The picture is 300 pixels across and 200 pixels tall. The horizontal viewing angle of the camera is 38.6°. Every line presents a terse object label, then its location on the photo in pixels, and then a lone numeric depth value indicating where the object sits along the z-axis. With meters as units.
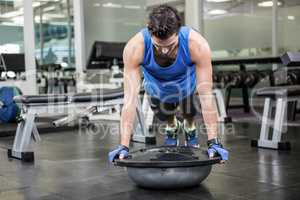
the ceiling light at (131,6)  7.34
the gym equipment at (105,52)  5.59
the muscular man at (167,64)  1.81
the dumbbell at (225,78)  6.21
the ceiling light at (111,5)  7.35
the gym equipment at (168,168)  1.91
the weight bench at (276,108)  3.11
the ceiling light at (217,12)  7.67
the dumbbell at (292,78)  5.26
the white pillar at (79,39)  6.58
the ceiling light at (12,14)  5.73
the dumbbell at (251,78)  6.14
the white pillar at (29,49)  5.79
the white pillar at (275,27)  6.75
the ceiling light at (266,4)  6.74
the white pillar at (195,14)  7.77
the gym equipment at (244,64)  6.07
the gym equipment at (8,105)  5.04
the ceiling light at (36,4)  6.36
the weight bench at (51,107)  3.04
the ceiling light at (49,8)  6.57
